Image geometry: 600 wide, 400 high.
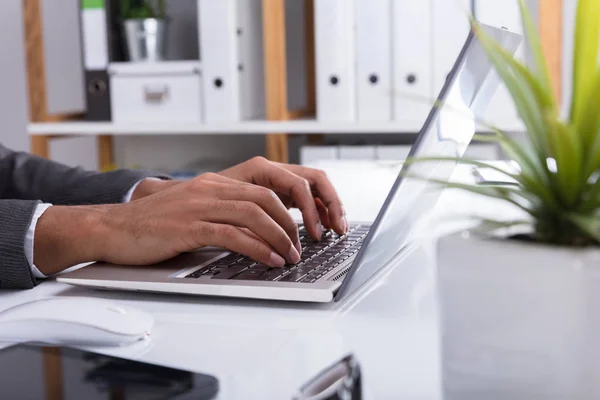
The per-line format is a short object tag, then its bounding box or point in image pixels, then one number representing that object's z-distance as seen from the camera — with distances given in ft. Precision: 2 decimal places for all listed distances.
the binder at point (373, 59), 7.20
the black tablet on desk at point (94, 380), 1.43
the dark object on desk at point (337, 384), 1.23
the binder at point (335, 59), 7.29
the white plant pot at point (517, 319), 1.25
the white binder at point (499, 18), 6.90
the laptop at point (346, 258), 2.08
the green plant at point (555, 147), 1.28
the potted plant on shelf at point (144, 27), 8.18
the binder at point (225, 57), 7.79
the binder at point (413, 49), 7.06
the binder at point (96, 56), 8.27
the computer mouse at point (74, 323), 1.86
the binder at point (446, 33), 6.94
